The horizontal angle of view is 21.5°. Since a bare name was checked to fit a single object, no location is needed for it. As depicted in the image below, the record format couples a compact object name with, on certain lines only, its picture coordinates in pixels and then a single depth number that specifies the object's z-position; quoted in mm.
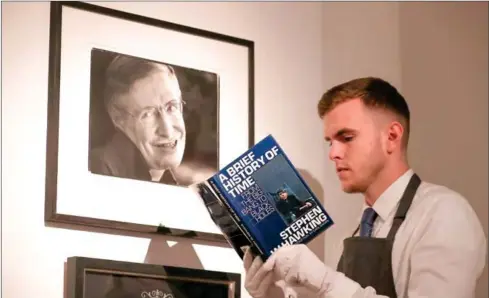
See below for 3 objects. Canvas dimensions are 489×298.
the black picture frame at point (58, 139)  2939
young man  2757
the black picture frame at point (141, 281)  2905
